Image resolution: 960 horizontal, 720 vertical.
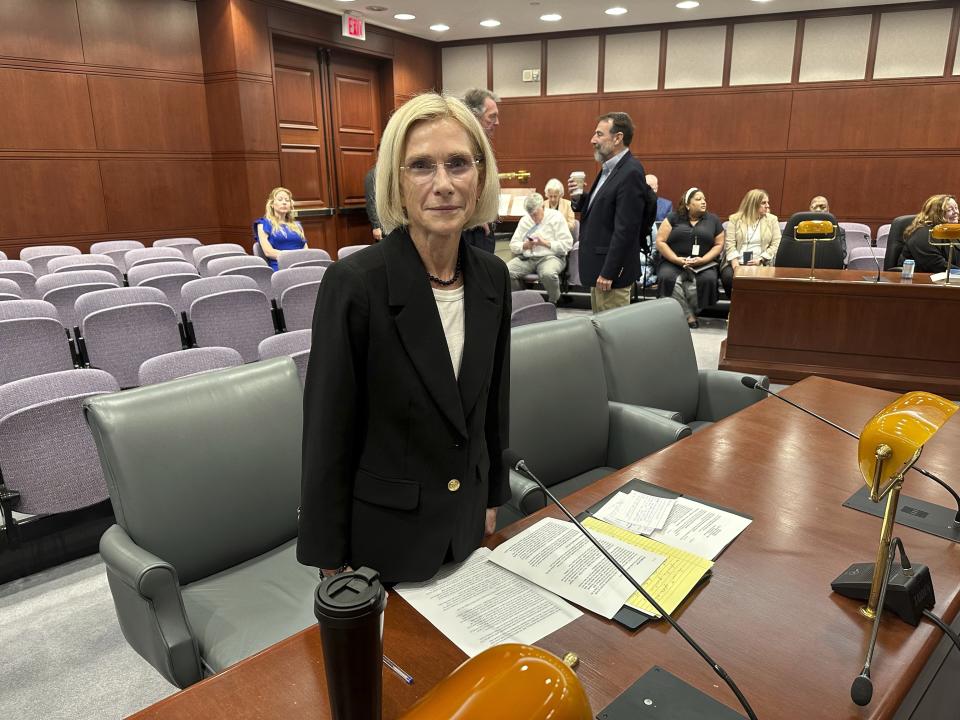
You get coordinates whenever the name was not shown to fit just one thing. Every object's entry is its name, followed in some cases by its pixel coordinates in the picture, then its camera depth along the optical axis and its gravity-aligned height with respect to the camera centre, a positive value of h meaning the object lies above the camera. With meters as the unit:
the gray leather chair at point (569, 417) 2.18 -0.75
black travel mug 0.58 -0.39
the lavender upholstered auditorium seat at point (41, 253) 5.88 -0.53
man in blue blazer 3.91 -0.15
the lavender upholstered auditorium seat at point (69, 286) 4.00 -0.56
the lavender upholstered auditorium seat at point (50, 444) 2.10 -0.78
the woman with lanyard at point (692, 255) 6.46 -0.61
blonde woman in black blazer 1.13 -0.31
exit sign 8.35 +2.05
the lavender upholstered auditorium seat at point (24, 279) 4.80 -0.60
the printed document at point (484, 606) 1.06 -0.68
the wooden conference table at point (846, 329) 4.18 -0.89
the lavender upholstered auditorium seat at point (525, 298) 3.50 -0.54
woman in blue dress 6.20 -0.31
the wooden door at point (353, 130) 8.84 +0.84
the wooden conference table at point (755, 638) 0.93 -0.69
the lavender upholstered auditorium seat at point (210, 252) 5.71 -0.51
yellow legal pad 1.14 -0.68
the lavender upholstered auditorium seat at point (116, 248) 6.46 -0.52
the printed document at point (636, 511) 1.41 -0.68
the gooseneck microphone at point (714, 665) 0.87 -0.62
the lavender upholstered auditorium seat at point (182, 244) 6.86 -0.50
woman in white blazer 6.49 -0.43
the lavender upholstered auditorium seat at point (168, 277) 4.37 -0.55
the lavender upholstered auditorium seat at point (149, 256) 5.62 -0.52
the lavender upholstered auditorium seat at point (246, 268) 4.72 -0.52
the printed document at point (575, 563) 1.16 -0.68
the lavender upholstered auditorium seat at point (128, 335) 3.21 -0.68
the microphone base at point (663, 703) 0.90 -0.69
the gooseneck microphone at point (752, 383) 1.84 -0.52
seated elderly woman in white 6.92 -0.55
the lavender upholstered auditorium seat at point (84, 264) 5.01 -0.51
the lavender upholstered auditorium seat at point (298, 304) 3.95 -0.64
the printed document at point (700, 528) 1.34 -0.69
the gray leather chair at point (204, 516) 1.42 -0.75
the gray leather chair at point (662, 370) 2.55 -0.69
